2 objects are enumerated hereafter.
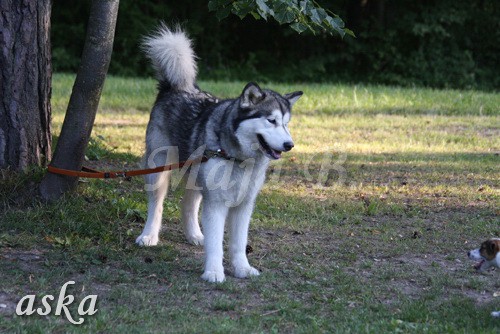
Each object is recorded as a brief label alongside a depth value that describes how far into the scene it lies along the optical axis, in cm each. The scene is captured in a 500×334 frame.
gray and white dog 546
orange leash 577
